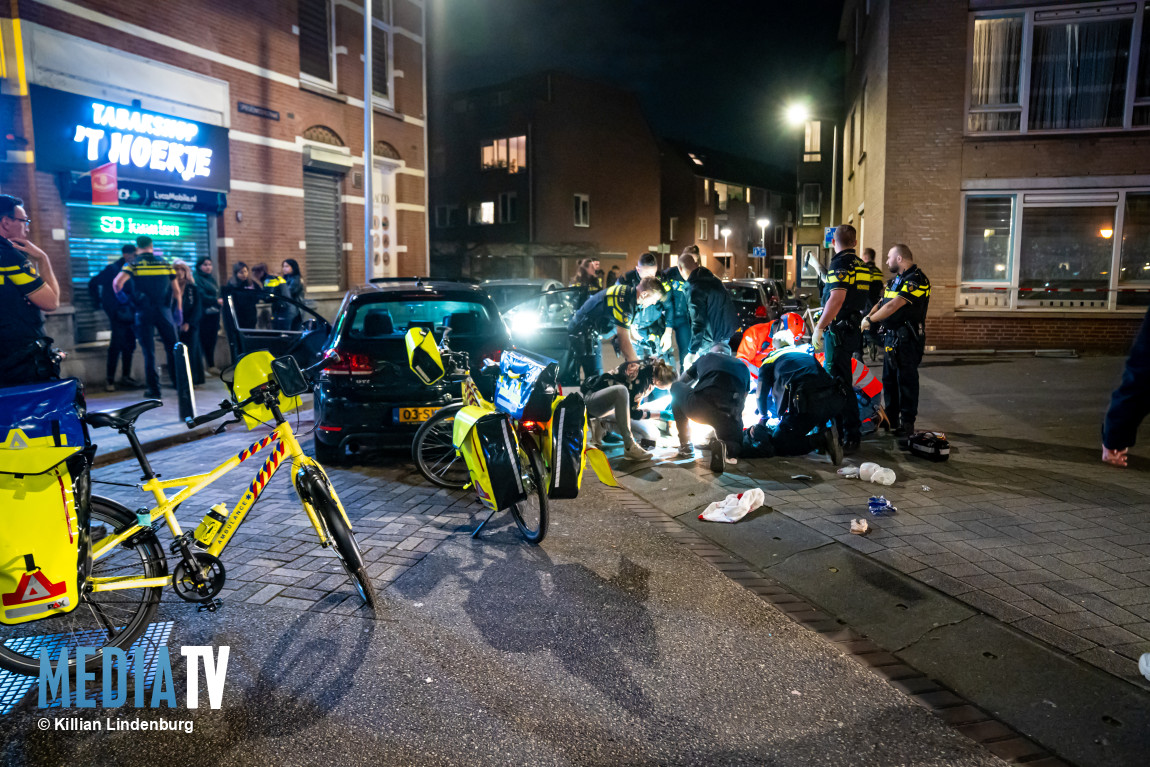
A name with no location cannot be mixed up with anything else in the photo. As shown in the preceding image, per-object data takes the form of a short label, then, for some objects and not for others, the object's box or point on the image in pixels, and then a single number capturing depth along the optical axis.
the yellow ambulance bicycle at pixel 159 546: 3.68
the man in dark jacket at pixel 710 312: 8.47
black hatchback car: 6.89
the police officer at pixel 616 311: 8.38
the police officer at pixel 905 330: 8.25
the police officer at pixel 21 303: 5.27
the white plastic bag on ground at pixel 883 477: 6.52
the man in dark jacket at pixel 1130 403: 3.14
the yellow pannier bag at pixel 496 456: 5.01
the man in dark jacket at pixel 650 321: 8.69
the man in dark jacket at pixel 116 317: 11.14
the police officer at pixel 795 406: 7.04
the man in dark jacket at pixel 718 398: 7.05
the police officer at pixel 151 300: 10.38
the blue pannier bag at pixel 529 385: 5.20
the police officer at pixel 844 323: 7.63
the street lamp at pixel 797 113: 27.25
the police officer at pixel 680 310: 8.82
